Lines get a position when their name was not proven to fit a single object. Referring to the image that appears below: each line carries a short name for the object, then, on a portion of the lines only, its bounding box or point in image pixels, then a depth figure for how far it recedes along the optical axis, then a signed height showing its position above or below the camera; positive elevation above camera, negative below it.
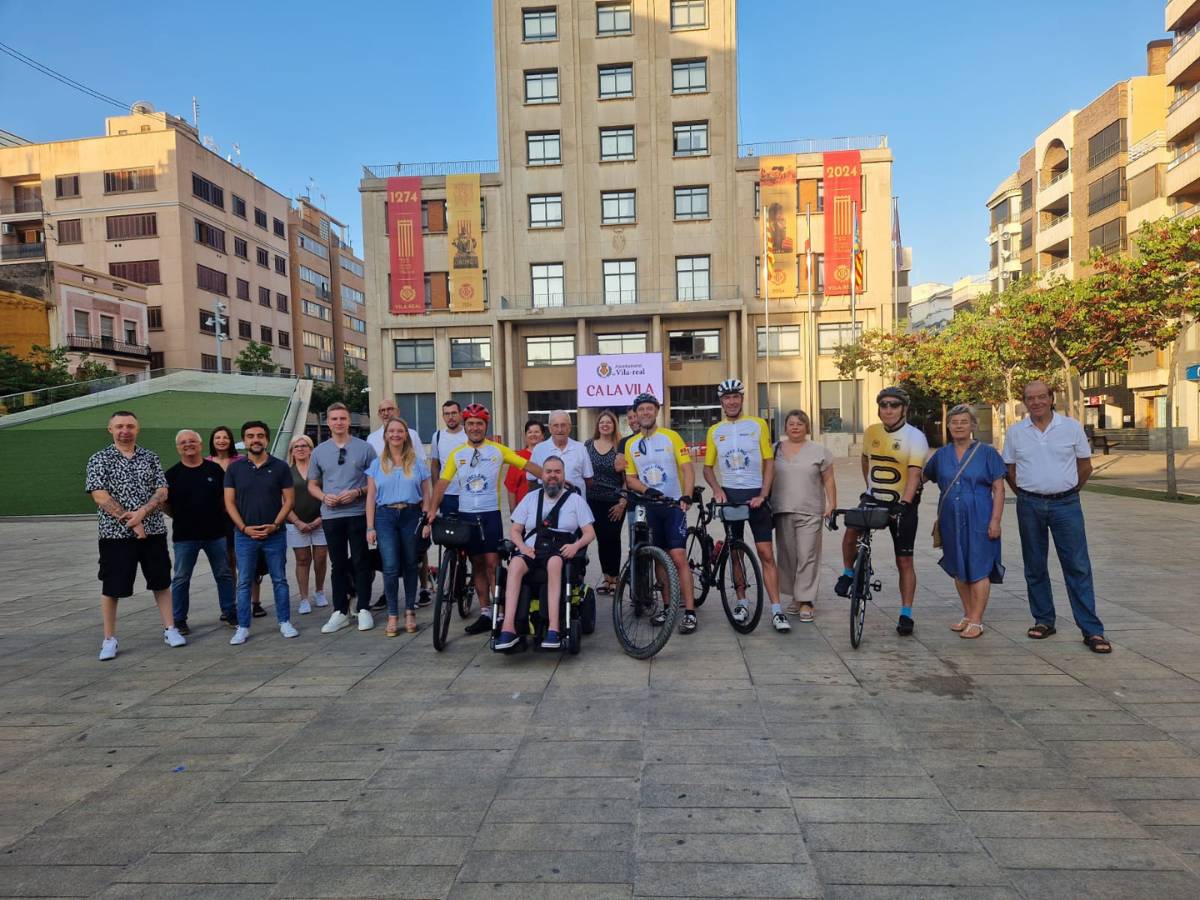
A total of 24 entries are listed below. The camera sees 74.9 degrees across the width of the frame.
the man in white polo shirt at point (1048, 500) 5.83 -0.73
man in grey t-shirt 6.86 -0.73
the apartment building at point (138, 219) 53.59 +14.94
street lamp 55.50 +7.79
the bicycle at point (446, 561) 6.02 -1.10
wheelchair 5.68 -1.37
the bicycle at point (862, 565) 5.80 -1.16
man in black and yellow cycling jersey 6.22 -0.52
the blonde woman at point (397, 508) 6.67 -0.71
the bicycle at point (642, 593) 5.73 -1.34
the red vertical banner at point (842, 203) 39.28 +10.41
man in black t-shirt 6.83 -0.72
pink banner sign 39.12 +2.02
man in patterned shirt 6.22 -0.70
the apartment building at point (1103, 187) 39.78 +12.21
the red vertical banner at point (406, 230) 41.97 +10.41
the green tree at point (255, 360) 52.88 +4.69
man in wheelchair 5.60 -0.87
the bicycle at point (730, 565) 6.30 -1.28
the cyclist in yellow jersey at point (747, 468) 6.47 -0.45
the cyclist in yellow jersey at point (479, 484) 6.48 -0.52
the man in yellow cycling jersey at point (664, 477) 6.36 -0.52
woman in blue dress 6.02 -0.82
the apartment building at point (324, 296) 69.81 +12.49
